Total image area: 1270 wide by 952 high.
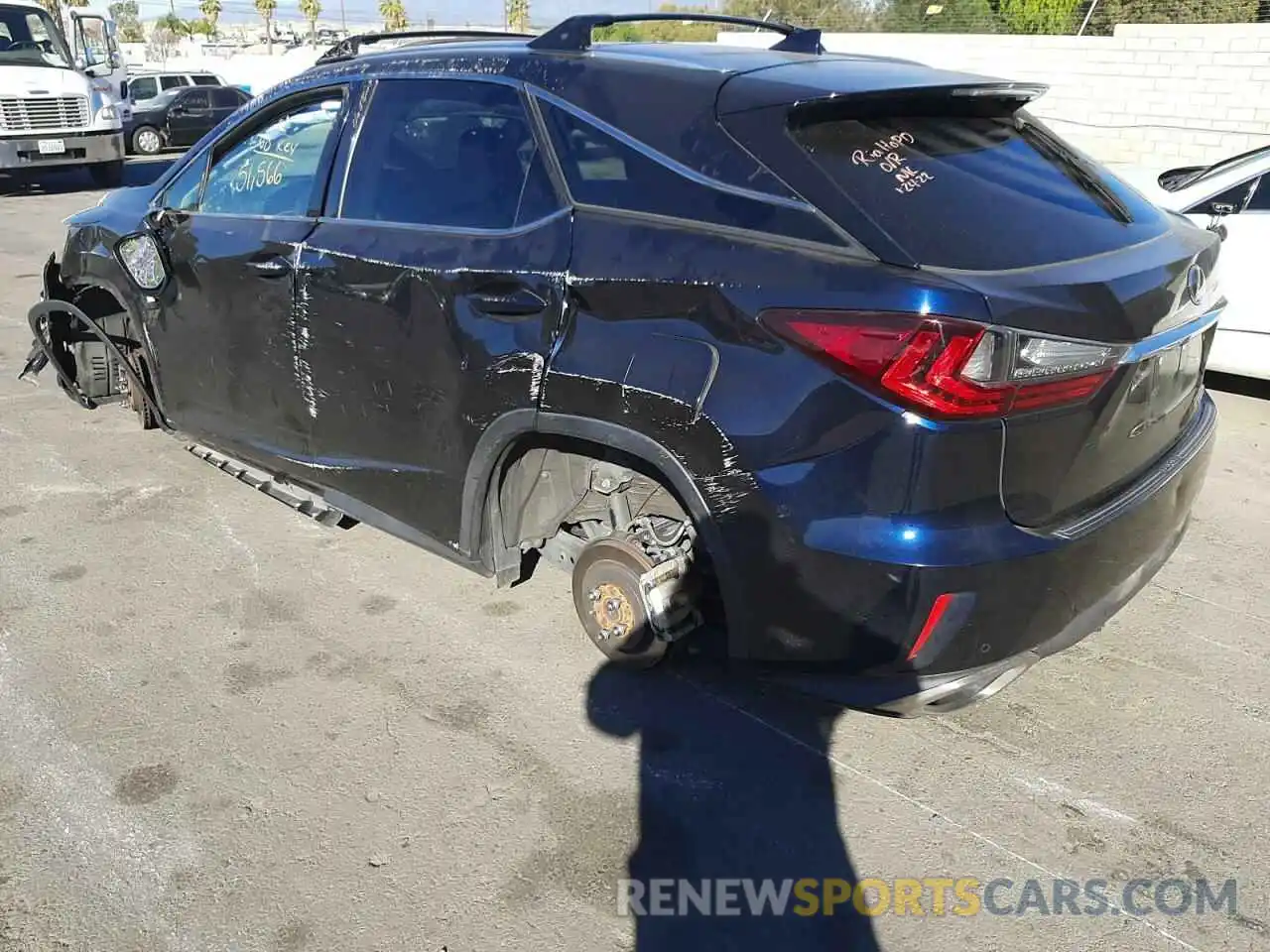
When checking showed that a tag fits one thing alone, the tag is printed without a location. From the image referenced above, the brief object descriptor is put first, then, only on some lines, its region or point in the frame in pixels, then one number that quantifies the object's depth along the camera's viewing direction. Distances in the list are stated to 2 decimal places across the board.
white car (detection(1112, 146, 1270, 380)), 5.77
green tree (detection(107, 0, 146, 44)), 81.00
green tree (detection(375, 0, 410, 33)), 71.50
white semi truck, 14.77
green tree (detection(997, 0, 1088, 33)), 20.48
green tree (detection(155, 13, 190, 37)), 91.62
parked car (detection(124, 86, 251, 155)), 23.20
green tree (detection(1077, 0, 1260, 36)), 17.84
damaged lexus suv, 2.35
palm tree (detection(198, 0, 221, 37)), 83.88
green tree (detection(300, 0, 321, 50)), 77.88
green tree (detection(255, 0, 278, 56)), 71.41
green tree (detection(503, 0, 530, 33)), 64.88
